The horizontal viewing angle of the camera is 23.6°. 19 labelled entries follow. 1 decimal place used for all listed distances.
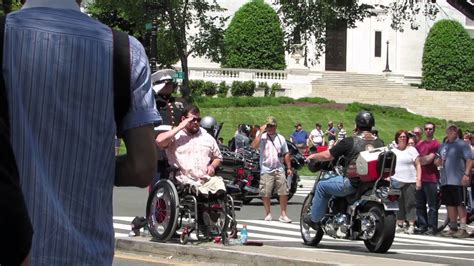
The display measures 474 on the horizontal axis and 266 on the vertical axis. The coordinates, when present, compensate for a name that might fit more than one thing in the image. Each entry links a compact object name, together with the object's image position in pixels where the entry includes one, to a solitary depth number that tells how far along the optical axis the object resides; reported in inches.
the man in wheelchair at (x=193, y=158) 543.8
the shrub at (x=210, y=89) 2568.9
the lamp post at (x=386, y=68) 3024.1
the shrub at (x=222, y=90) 2564.0
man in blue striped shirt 154.3
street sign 1453.0
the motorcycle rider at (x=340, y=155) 581.8
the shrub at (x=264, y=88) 2632.9
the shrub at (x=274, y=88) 2642.7
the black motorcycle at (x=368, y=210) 561.3
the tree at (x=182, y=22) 1425.9
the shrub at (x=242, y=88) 2561.5
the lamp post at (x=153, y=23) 1273.4
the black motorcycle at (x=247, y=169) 901.8
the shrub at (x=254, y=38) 2783.0
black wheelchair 537.0
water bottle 536.4
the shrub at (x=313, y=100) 2568.9
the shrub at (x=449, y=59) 2940.5
